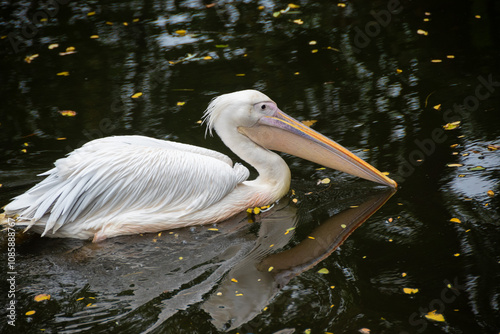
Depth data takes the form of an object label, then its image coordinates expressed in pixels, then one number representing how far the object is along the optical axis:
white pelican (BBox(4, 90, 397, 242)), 9.38
